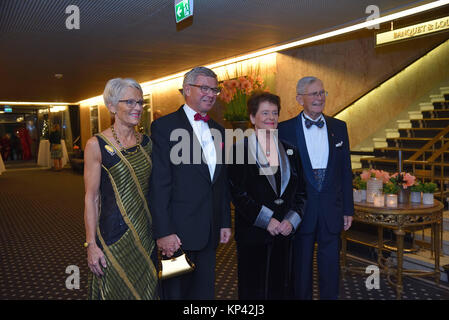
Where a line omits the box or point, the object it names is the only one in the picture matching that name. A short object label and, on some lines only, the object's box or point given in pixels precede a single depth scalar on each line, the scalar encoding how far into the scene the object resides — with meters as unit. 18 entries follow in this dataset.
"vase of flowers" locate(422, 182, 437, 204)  3.50
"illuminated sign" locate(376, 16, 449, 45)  4.54
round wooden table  3.34
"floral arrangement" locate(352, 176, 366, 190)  3.76
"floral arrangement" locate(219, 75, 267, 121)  4.92
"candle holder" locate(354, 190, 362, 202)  3.69
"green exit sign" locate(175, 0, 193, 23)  4.06
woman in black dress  2.35
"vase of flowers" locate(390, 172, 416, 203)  3.59
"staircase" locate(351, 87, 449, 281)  5.56
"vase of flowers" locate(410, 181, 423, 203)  3.59
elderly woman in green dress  2.04
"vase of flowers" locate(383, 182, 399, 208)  3.42
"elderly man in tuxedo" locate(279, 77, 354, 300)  2.62
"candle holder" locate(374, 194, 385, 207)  3.46
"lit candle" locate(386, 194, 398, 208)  3.41
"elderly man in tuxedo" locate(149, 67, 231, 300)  2.10
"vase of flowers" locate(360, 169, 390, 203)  3.59
